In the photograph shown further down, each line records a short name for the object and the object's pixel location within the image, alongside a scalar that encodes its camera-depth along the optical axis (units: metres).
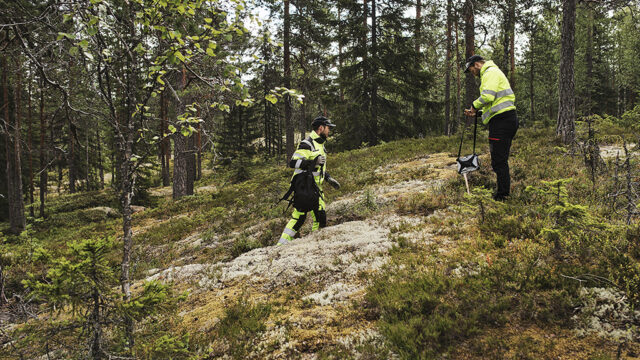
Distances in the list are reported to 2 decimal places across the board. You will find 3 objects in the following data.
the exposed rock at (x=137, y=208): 16.44
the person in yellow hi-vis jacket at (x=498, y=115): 5.68
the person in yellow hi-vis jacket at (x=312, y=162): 6.16
